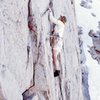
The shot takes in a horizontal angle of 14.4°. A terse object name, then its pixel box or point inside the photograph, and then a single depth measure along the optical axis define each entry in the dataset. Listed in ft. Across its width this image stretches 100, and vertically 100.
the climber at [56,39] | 36.11
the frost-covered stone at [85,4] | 112.33
